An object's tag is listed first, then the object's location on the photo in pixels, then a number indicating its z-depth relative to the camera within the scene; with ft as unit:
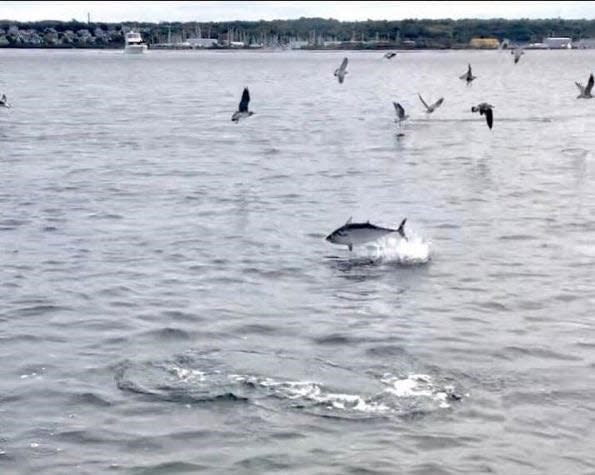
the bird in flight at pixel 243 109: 122.52
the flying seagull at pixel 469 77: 188.34
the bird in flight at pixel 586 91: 173.21
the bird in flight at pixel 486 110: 142.02
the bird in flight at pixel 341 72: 160.37
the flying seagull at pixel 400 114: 165.25
